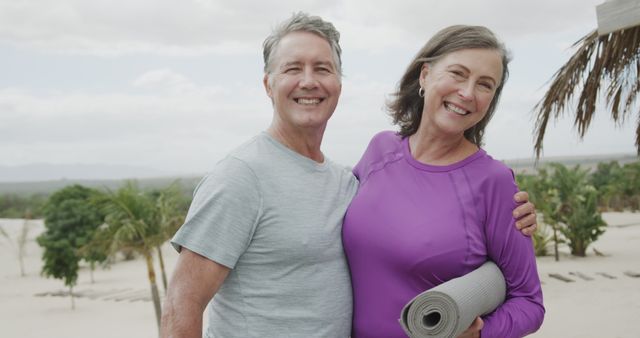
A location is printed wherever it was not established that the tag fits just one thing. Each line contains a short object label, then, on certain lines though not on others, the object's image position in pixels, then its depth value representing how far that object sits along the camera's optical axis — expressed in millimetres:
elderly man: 2059
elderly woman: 2289
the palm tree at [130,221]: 15445
